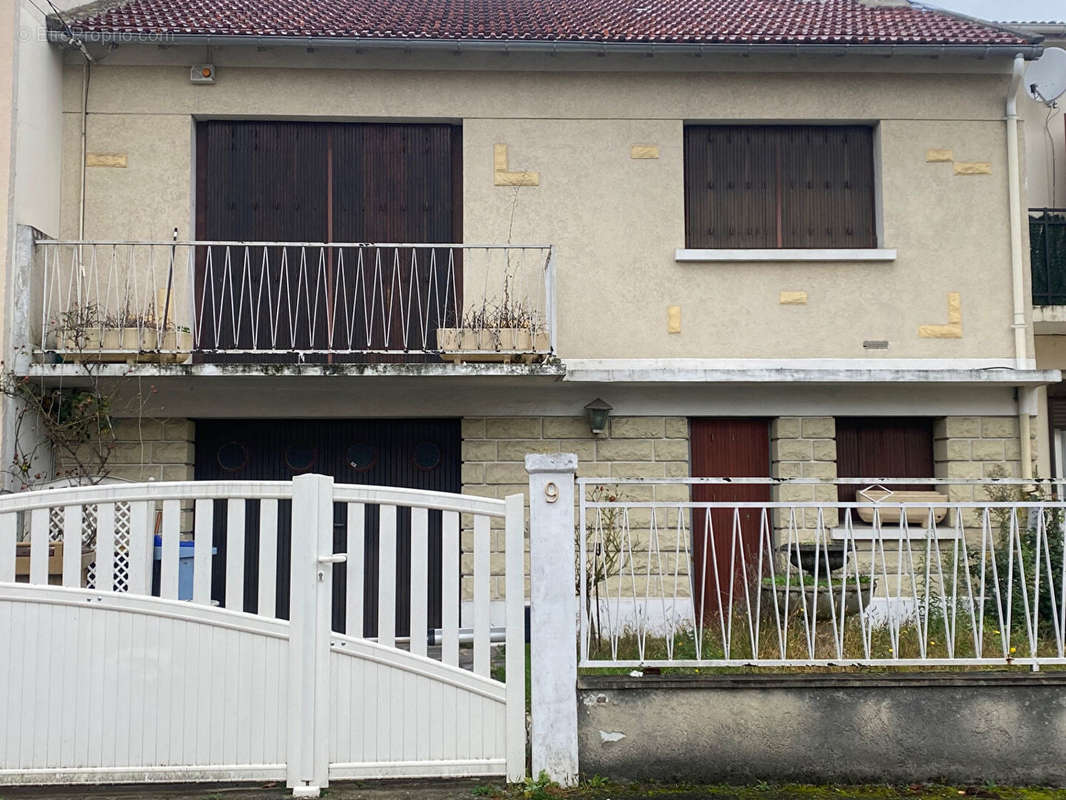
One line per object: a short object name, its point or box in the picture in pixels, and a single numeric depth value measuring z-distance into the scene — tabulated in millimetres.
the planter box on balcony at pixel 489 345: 9727
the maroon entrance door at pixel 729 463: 10656
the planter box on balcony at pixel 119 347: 9438
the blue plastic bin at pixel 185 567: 8047
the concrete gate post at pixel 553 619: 5762
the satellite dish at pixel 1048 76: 11414
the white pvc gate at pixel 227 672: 5676
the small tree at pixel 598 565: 6297
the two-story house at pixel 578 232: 10406
